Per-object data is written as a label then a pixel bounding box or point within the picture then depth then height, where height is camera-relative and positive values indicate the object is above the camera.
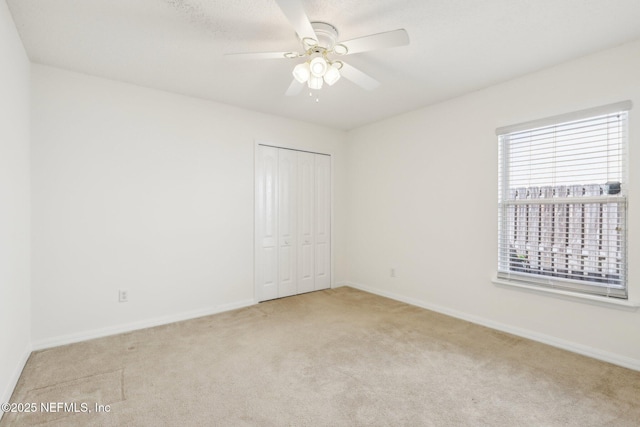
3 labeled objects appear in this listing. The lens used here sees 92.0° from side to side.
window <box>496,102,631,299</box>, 2.53 +0.07
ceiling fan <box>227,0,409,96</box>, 1.82 +1.06
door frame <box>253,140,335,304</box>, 4.07 -0.12
